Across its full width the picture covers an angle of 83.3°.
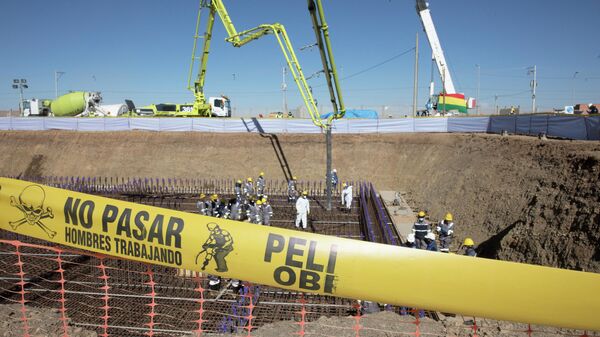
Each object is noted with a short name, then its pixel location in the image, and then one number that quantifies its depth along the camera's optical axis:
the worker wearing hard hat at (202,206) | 12.84
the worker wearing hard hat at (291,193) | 16.72
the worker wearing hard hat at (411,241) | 7.92
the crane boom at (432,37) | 31.66
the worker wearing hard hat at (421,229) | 9.03
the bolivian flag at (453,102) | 32.84
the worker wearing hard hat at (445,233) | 9.34
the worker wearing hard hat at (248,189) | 16.62
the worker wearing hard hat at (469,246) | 7.47
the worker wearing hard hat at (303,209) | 13.03
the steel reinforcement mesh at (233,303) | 4.55
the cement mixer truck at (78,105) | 32.28
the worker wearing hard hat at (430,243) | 7.72
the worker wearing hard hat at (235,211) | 12.49
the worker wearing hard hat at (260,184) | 17.27
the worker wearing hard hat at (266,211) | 12.81
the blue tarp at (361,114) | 34.36
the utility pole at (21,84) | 40.31
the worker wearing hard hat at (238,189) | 15.37
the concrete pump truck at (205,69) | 16.77
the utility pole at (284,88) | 44.86
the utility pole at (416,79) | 24.48
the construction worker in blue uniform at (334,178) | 18.16
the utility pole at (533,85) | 39.18
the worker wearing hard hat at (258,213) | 12.37
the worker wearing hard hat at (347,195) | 15.72
